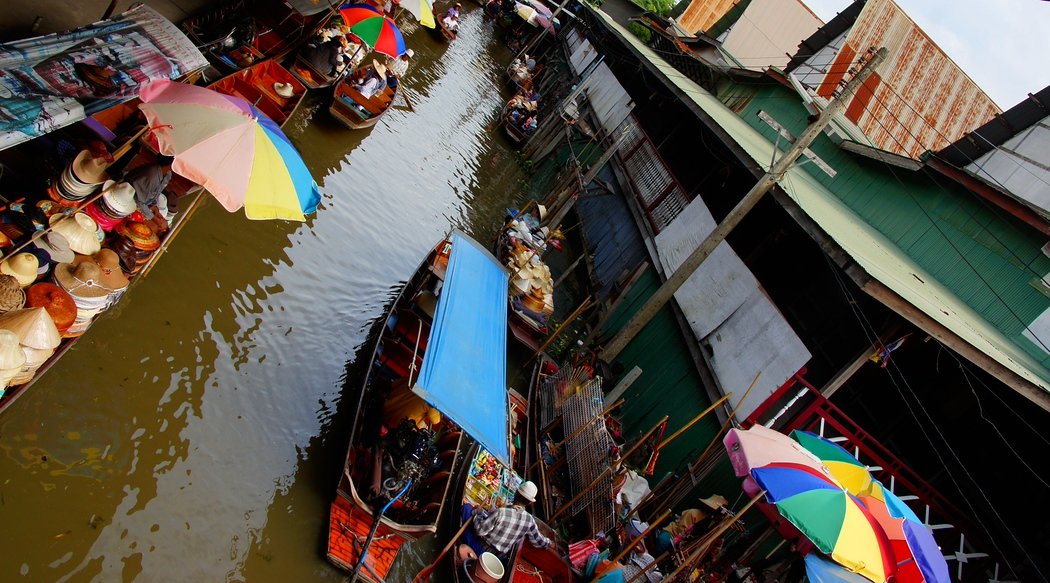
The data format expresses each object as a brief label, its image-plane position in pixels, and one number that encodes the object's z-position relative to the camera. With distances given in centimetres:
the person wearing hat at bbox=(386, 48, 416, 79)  1814
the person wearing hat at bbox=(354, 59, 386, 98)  1477
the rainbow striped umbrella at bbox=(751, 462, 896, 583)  670
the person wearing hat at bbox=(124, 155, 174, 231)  730
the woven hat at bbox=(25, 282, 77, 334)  604
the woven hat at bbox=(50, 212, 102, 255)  646
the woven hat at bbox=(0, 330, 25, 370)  539
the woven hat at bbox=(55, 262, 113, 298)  639
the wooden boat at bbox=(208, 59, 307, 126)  1114
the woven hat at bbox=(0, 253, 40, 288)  588
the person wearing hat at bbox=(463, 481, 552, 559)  821
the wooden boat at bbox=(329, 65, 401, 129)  1398
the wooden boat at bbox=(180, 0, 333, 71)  1081
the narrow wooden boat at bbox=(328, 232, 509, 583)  729
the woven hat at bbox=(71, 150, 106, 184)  676
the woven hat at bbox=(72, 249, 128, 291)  680
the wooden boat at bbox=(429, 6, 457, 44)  2589
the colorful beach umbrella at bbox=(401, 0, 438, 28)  1739
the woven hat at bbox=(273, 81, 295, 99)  1215
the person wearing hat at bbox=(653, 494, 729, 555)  947
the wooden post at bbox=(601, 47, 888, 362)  1016
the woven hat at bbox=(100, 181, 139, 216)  697
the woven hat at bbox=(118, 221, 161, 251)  731
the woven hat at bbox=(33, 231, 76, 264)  630
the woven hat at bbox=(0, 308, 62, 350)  563
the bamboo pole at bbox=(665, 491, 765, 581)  733
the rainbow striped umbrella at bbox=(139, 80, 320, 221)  687
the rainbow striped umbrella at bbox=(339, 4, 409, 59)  1398
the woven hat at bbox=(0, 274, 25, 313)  567
